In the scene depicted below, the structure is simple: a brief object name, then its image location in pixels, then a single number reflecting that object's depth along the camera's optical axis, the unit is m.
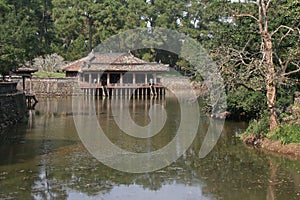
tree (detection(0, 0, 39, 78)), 27.25
